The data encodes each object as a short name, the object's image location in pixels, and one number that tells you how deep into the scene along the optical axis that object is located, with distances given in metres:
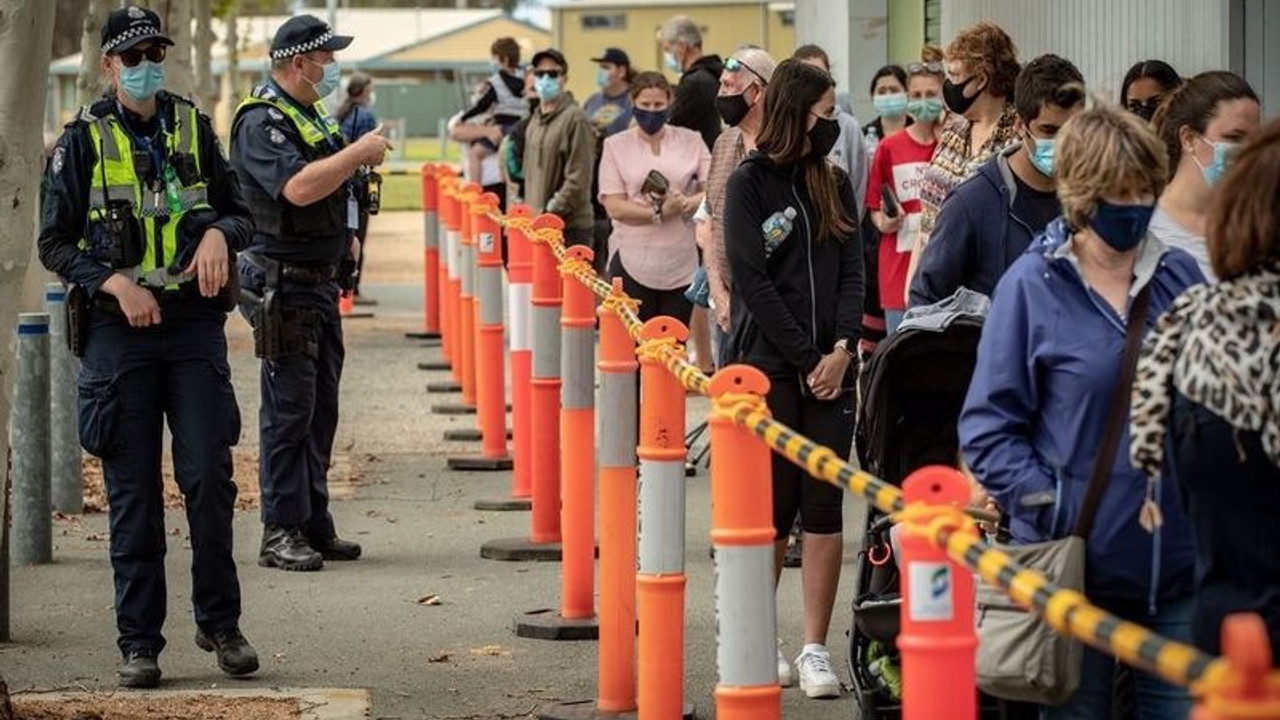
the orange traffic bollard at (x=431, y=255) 22.23
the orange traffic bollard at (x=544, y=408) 10.76
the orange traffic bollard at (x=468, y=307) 16.62
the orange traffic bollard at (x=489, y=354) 13.95
